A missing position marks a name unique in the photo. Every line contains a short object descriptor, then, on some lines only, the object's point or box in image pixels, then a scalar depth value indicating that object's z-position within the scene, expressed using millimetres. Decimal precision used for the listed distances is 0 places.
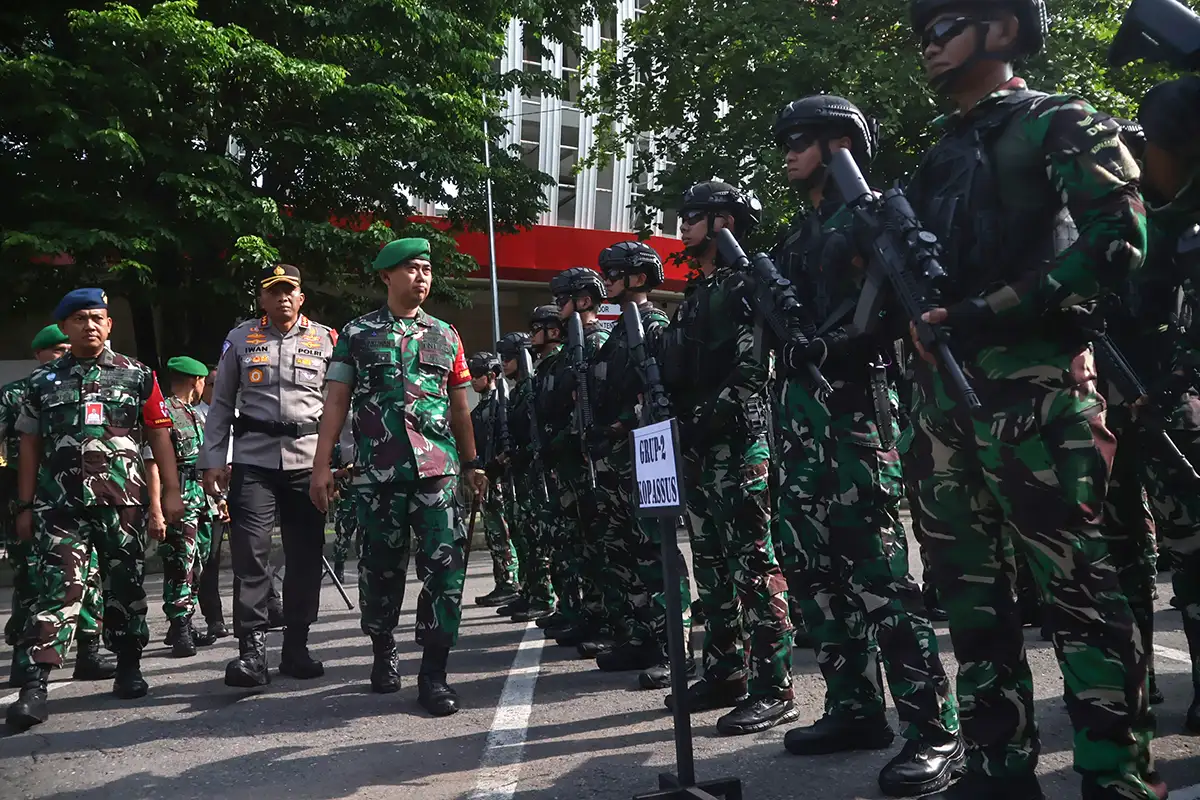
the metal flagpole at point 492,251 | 20253
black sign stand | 3333
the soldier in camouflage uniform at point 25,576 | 6156
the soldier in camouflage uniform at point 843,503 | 3984
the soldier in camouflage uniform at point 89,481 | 6043
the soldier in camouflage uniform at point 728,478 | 4785
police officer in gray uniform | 6367
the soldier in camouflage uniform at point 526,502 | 9328
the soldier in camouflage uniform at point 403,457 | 5629
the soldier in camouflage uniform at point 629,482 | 6043
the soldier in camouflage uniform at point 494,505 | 10484
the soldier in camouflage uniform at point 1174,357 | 3590
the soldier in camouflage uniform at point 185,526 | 7980
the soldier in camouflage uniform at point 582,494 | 6949
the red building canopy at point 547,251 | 30641
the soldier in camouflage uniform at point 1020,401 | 2924
